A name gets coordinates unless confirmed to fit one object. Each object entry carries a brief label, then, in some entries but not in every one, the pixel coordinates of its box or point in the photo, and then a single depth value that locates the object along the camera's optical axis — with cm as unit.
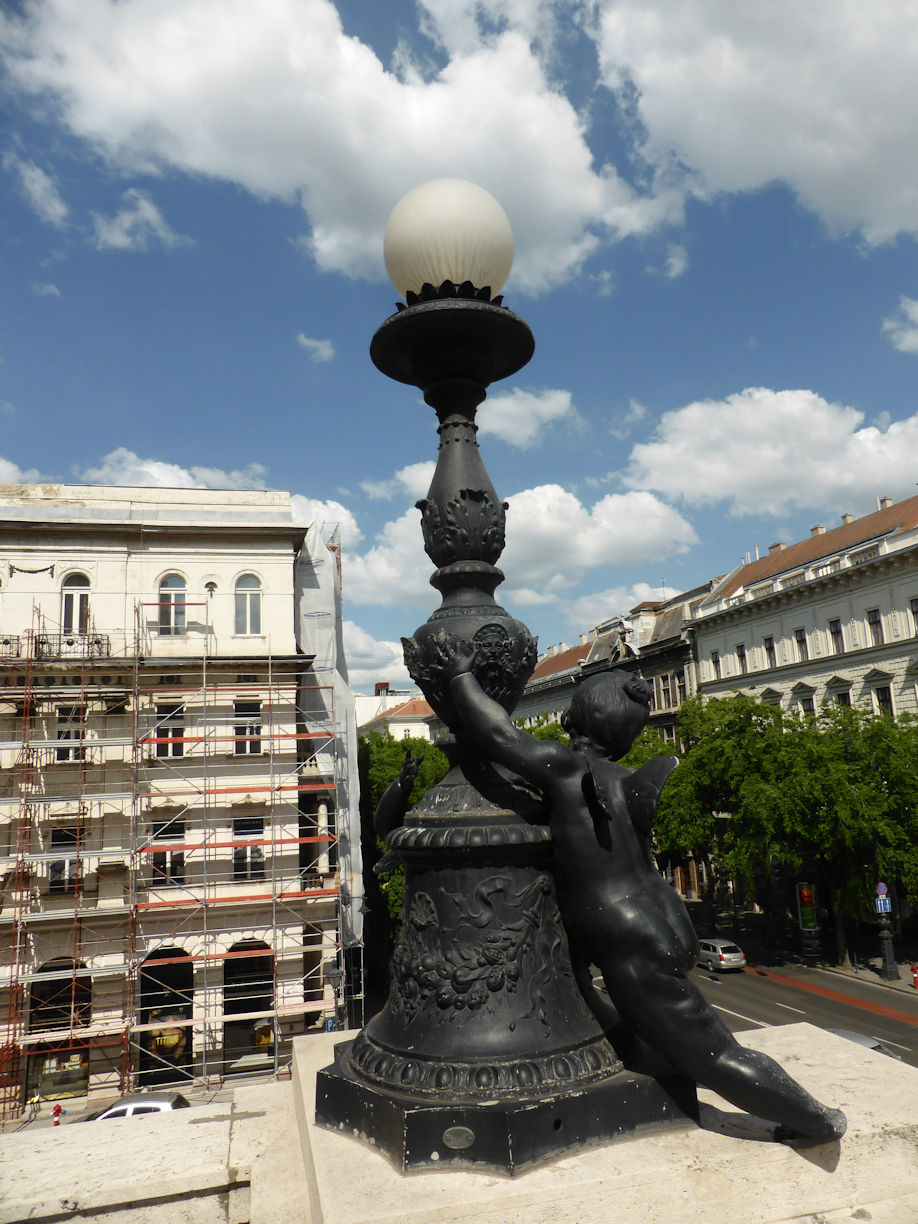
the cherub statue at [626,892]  290
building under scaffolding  1864
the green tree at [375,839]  2470
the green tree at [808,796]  2198
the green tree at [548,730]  3403
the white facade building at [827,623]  2883
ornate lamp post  295
